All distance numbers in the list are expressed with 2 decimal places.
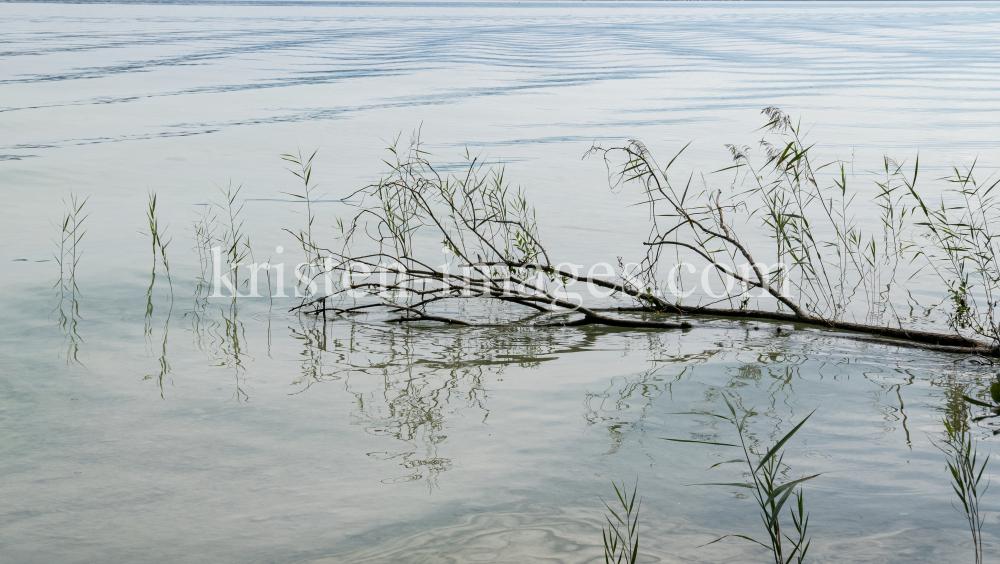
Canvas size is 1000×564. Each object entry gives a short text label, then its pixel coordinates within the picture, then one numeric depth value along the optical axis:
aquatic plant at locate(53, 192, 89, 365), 5.73
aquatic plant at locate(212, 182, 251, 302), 7.42
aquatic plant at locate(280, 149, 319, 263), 8.04
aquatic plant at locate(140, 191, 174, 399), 5.14
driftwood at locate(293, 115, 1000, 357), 5.86
